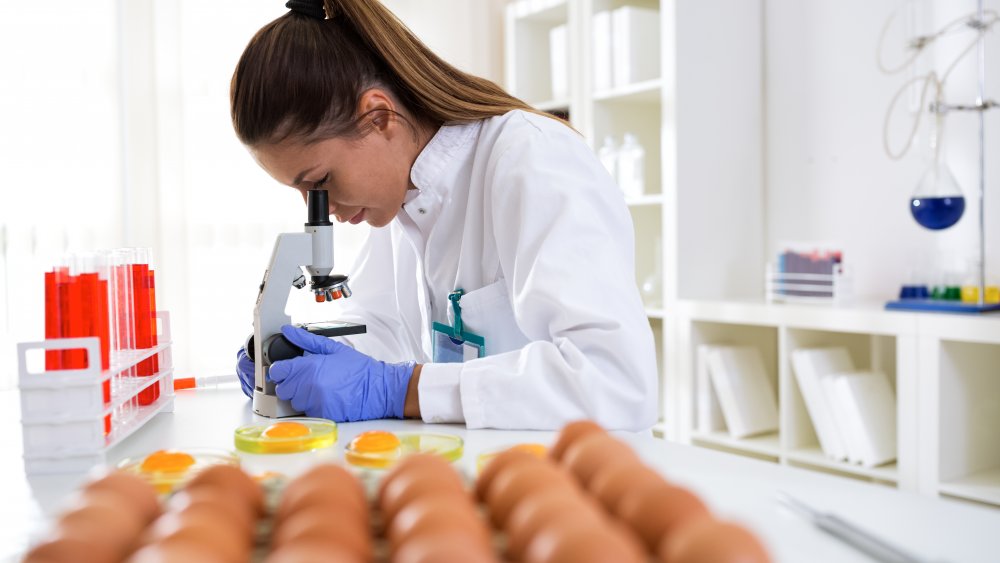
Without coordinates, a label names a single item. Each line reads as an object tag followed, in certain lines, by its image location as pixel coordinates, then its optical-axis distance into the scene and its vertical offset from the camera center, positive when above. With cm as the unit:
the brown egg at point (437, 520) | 47 -15
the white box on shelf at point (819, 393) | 222 -37
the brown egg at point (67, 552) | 47 -16
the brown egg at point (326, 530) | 48 -16
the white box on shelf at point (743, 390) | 248 -40
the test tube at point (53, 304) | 94 -4
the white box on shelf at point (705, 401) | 255 -44
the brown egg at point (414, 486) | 55 -15
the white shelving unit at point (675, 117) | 261 +49
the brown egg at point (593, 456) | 60 -14
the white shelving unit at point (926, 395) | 196 -35
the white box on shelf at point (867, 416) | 212 -42
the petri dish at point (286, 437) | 92 -20
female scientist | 109 +7
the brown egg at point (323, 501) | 54 -16
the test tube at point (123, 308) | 104 -5
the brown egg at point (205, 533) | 47 -16
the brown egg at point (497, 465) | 61 -15
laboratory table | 61 -21
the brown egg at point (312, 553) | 44 -16
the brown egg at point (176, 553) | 44 -16
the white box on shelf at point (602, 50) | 289 +74
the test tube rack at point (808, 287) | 228 -9
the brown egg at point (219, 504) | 53 -16
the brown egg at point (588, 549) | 43 -15
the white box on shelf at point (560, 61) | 310 +75
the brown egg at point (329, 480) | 57 -15
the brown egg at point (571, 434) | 66 -14
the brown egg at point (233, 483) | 59 -16
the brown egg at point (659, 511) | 49 -15
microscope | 113 -3
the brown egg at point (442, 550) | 43 -15
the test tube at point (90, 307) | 95 -5
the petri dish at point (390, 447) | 82 -19
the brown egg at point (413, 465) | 60 -15
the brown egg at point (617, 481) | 54 -15
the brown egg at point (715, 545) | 43 -15
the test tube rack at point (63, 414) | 88 -16
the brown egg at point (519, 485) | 55 -15
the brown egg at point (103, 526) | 49 -16
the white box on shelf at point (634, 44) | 281 +74
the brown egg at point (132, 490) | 56 -15
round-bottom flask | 209 +14
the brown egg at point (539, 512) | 49 -15
